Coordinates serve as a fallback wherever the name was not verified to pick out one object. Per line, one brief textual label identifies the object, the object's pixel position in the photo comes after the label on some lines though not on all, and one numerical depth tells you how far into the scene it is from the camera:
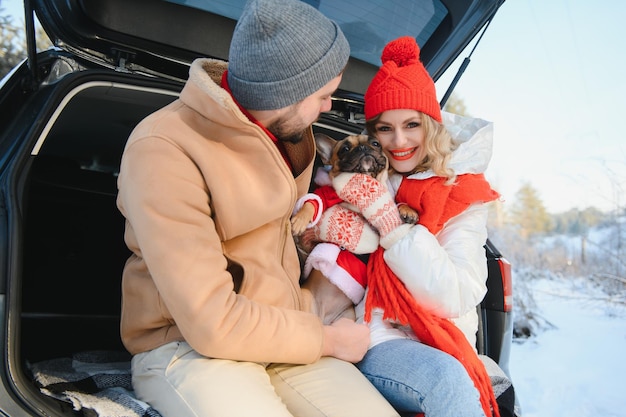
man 1.47
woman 1.77
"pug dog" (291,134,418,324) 2.13
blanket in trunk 1.53
